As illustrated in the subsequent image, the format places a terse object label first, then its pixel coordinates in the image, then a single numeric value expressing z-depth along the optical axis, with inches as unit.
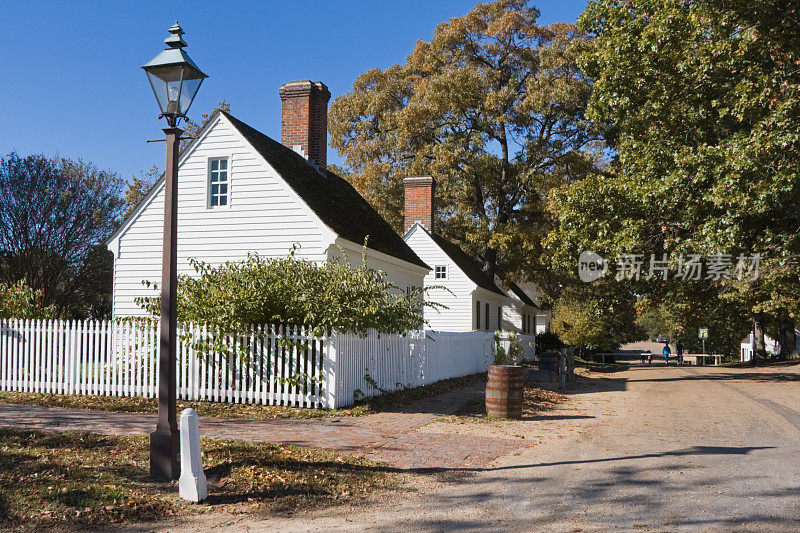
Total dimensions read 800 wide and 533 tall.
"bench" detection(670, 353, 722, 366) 2071.9
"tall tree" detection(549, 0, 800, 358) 732.7
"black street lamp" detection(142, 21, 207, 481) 298.5
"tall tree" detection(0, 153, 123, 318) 1396.4
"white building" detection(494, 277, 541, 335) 1779.0
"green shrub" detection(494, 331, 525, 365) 1077.1
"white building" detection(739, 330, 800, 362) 2418.8
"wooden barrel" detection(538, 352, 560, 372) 904.3
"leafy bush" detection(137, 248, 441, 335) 521.7
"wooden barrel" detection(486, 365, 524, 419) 511.2
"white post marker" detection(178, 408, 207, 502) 274.2
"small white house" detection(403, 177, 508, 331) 1270.9
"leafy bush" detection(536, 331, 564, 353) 1700.3
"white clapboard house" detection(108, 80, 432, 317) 700.7
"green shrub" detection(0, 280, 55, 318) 642.2
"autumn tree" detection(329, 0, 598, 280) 1440.7
